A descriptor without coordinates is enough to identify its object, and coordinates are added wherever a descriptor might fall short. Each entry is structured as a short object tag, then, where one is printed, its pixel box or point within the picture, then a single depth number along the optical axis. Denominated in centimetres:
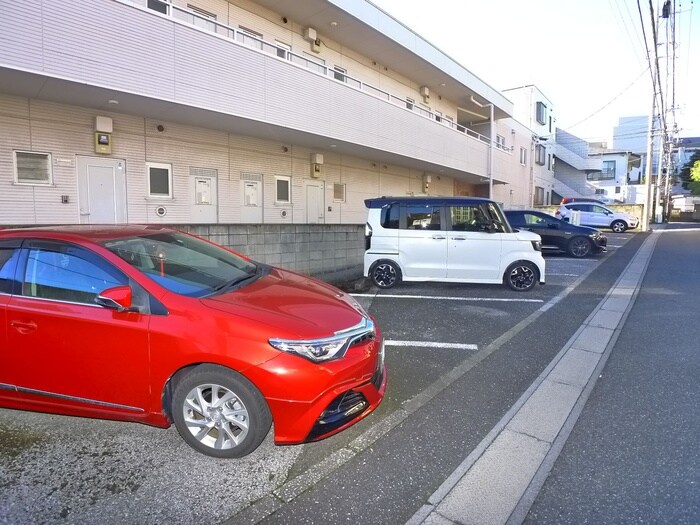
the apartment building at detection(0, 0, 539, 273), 651
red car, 259
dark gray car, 1266
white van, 762
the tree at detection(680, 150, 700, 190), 5141
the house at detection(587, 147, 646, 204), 4703
